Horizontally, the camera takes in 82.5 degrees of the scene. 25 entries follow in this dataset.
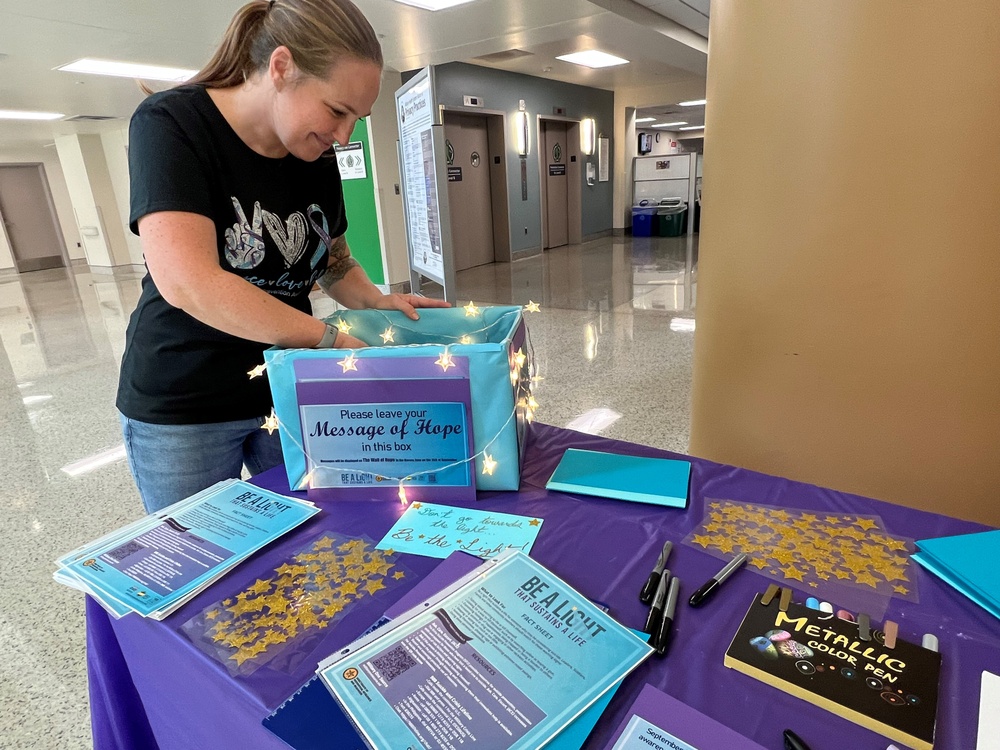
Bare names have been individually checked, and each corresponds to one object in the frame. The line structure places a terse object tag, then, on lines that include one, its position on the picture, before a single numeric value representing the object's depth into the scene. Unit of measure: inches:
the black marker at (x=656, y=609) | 23.2
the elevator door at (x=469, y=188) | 277.9
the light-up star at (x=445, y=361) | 30.5
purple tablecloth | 19.9
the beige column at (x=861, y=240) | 42.8
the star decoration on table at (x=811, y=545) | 25.7
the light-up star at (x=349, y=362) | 31.3
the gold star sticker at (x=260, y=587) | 26.8
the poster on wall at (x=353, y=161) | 230.7
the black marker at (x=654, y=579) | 25.1
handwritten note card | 29.3
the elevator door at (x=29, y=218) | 454.6
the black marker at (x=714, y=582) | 24.6
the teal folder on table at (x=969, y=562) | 24.0
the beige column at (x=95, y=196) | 363.3
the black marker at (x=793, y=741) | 17.9
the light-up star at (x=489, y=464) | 33.2
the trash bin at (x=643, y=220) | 401.4
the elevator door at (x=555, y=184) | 339.3
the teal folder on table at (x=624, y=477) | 32.7
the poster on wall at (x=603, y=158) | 372.2
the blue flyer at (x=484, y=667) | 19.1
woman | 31.7
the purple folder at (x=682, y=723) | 18.3
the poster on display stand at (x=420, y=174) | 115.6
